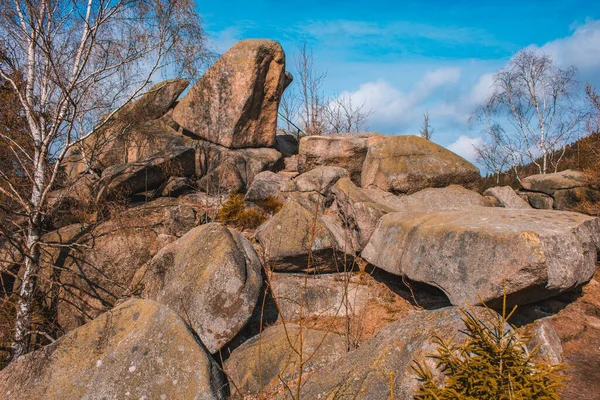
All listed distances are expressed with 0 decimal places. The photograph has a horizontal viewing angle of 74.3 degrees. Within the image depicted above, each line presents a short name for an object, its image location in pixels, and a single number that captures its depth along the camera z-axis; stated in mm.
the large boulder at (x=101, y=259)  7266
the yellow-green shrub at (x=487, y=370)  2704
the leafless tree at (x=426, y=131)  25234
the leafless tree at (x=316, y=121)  20833
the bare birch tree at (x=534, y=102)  20391
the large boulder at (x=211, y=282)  5965
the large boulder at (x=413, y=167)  9234
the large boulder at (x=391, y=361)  3014
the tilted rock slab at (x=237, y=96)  10781
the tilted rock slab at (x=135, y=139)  10547
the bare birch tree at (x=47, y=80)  7086
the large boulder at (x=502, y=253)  4227
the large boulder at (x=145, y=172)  9203
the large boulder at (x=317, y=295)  6570
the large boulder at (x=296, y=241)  7094
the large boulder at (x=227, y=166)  10336
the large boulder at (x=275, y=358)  5211
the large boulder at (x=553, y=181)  10320
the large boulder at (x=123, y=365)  4672
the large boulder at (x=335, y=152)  10766
